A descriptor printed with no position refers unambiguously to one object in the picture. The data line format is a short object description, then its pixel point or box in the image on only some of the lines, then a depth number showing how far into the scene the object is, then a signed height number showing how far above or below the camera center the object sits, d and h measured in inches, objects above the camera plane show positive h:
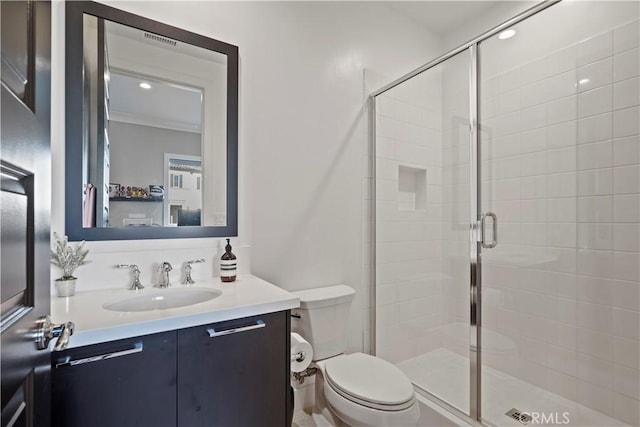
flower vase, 46.6 -10.9
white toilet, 51.4 -30.1
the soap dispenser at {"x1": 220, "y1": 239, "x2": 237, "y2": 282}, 57.5 -10.0
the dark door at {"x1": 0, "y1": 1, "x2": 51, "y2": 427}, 19.0 +0.5
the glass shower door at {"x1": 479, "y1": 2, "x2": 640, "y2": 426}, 63.2 -0.6
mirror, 50.8 +14.9
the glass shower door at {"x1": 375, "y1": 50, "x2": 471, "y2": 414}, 82.9 -3.5
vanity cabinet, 33.9 -19.9
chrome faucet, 54.4 -10.7
